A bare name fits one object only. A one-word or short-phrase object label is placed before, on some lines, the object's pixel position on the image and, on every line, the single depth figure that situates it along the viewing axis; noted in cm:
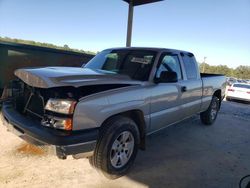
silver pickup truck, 215
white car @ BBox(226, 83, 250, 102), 1011
